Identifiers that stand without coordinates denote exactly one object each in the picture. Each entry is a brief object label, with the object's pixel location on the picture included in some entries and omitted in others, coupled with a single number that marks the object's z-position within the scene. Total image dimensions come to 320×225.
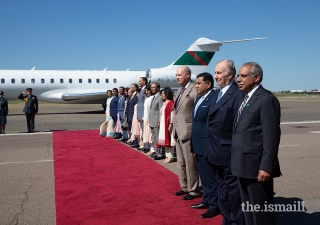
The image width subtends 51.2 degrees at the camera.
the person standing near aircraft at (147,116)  9.09
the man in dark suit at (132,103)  10.27
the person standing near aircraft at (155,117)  8.38
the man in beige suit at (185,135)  5.33
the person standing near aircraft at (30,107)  13.98
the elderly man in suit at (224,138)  3.86
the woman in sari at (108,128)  12.84
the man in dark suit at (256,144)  3.10
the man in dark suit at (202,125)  4.73
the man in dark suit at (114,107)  12.39
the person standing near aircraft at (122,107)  11.59
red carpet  4.52
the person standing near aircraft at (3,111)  13.79
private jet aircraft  24.02
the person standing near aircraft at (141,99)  9.62
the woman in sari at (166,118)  7.52
